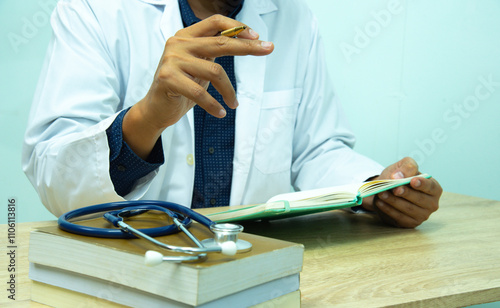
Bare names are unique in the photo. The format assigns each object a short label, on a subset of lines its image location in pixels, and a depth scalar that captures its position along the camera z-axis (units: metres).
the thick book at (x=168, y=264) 0.40
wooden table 0.58
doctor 0.76
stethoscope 0.40
